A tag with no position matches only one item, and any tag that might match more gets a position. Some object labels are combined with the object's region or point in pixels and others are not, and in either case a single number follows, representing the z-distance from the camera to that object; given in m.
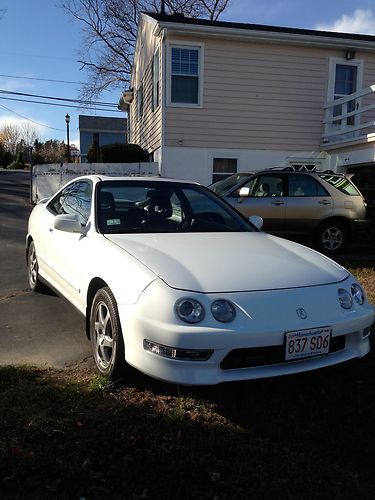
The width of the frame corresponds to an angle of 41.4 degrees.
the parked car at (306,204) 8.87
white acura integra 2.95
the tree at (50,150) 58.13
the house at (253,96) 12.63
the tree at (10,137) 88.56
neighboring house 53.09
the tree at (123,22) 27.24
